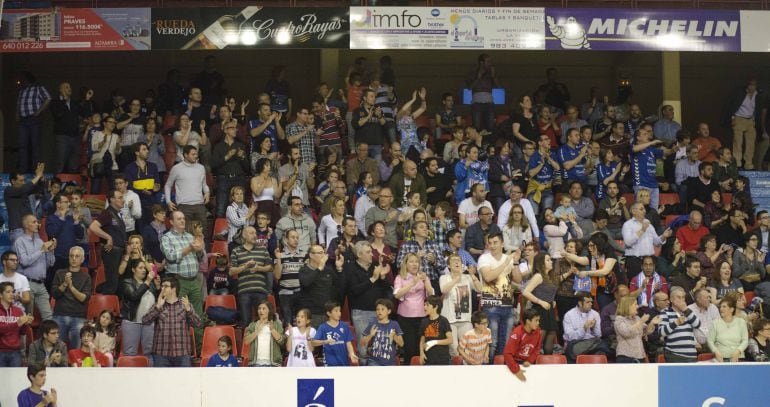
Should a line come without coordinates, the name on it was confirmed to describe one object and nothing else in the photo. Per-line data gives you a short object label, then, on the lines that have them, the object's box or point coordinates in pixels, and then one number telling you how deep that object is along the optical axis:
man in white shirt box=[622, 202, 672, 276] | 16.83
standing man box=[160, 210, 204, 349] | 15.25
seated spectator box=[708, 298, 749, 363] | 14.34
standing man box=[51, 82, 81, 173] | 19.45
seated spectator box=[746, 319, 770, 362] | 14.48
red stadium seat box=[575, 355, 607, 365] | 14.10
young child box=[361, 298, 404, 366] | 13.76
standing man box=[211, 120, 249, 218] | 17.86
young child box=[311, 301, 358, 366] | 13.67
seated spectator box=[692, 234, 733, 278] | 16.55
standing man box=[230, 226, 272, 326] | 14.95
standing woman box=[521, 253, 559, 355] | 14.70
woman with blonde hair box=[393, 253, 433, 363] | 14.39
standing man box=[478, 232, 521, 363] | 14.58
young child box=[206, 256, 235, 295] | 15.71
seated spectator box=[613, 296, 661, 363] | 14.27
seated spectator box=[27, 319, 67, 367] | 13.59
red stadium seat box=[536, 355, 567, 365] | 14.07
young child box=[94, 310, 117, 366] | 14.03
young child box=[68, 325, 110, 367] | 13.68
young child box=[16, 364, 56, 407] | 12.73
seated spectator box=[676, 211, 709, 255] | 17.55
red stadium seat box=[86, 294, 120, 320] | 15.20
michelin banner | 18.89
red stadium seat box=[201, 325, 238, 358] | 14.46
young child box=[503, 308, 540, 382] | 13.41
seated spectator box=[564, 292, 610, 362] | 14.66
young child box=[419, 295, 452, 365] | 13.69
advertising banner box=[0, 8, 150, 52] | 18.25
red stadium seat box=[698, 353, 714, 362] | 14.50
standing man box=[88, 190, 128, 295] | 15.59
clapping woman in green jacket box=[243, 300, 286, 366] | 13.83
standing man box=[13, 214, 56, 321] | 15.21
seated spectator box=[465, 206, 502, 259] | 16.33
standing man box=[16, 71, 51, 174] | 19.91
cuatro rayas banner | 18.56
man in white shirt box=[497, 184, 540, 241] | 16.86
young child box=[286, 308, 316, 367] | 13.66
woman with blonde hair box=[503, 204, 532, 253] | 16.48
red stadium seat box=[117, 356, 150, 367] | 13.80
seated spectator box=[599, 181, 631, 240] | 17.64
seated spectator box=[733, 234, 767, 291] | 16.91
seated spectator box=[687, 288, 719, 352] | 14.84
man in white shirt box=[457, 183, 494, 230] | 16.98
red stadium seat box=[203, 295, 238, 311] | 15.27
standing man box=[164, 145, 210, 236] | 17.20
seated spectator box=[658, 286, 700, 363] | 14.36
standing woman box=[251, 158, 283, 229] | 17.00
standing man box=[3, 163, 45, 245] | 16.77
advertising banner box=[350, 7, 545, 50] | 18.50
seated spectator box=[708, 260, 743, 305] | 16.14
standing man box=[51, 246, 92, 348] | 14.72
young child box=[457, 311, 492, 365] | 13.75
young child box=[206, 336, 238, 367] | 13.59
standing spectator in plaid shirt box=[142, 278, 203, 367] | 14.05
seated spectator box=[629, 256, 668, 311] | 15.70
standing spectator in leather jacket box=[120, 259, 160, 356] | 14.45
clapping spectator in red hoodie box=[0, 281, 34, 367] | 14.01
